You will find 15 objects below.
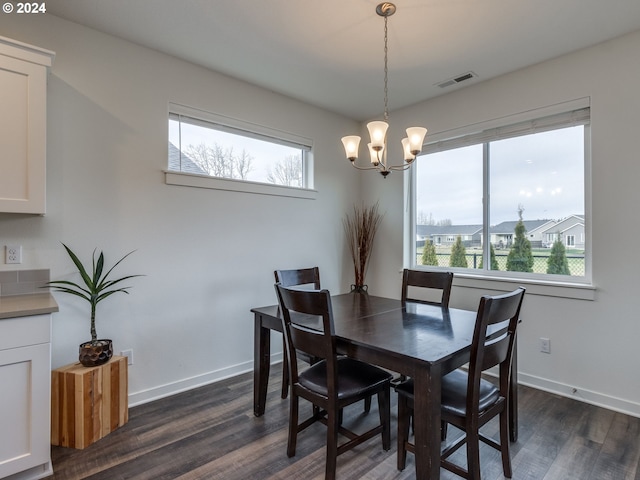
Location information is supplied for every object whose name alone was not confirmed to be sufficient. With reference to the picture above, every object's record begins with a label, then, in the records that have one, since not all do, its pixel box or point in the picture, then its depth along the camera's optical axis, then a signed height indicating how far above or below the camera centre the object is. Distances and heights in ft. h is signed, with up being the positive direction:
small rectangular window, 9.37 +2.81
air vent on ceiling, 10.00 +4.87
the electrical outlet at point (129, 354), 8.18 -2.71
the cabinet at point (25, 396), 5.33 -2.48
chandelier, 6.79 +2.06
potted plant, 6.86 -1.09
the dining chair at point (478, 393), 4.88 -2.46
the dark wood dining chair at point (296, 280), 7.89 -1.06
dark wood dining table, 4.63 -1.59
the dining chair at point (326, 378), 5.47 -2.45
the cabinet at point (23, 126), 6.06 +2.11
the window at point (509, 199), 9.07 +1.30
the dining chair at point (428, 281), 8.35 -1.02
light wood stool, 6.51 -3.17
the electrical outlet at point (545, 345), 9.17 -2.79
